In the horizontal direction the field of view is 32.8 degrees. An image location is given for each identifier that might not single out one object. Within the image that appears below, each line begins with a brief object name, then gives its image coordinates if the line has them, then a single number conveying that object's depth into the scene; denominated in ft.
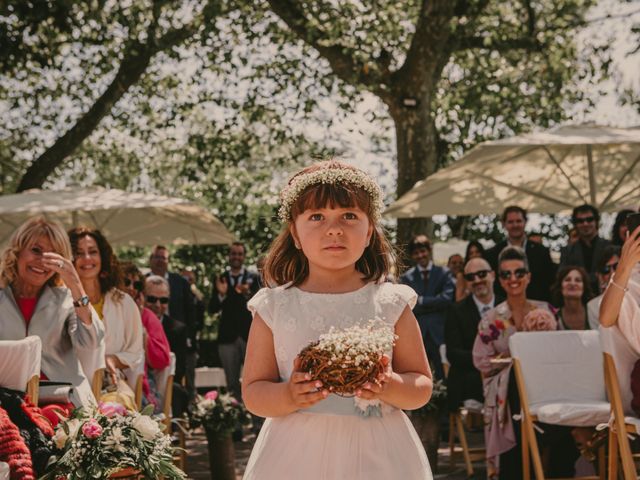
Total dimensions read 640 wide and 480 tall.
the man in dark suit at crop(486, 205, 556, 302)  34.42
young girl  11.40
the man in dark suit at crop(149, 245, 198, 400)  42.22
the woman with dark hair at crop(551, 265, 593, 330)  28.86
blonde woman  21.54
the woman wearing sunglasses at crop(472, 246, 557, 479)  25.80
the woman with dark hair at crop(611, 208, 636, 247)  31.27
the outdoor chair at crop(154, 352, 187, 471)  28.48
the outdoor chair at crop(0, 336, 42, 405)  18.85
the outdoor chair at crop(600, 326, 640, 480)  19.98
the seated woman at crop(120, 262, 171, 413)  28.91
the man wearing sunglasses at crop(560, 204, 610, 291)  33.06
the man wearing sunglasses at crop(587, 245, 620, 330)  27.99
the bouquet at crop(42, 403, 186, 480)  17.97
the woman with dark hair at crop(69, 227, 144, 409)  25.04
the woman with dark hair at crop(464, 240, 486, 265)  38.09
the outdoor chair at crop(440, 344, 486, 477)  29.15
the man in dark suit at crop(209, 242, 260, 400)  41.96
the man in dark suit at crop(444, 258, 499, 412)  29.50
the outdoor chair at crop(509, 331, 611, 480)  24.31
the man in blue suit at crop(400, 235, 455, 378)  37.29
